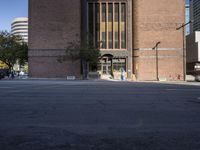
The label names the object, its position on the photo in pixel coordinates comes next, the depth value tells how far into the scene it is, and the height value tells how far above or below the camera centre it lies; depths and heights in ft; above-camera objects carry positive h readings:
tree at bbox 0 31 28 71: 105.52 +15.47
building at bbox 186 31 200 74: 112.66 +15.70
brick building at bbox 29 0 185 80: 86.31 +19.24
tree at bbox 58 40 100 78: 79.61 +9.71
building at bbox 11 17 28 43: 240.86 +70.03
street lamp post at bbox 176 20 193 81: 85.54 +4.08
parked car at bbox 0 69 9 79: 85.01 +0.11
